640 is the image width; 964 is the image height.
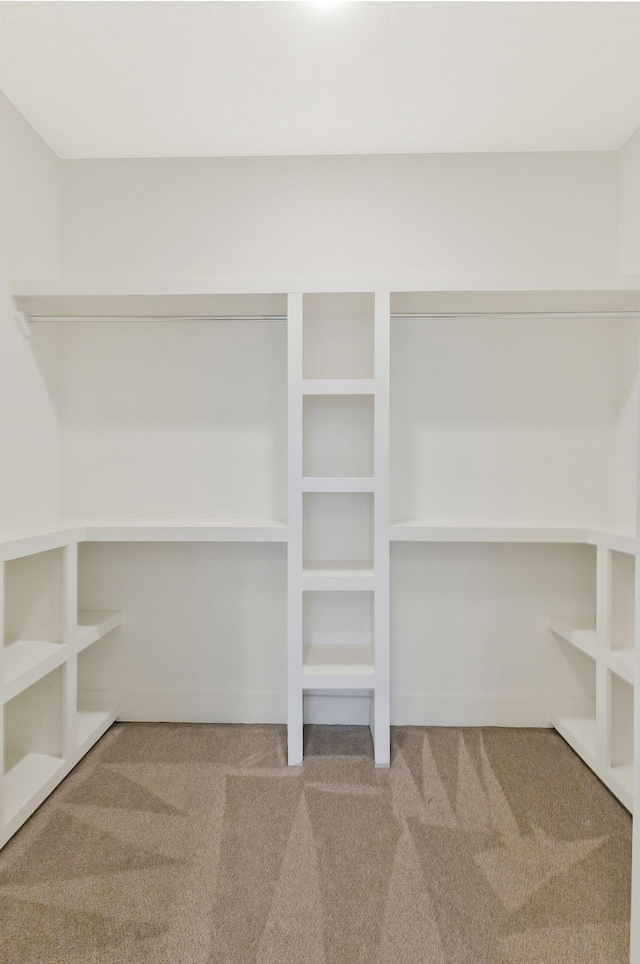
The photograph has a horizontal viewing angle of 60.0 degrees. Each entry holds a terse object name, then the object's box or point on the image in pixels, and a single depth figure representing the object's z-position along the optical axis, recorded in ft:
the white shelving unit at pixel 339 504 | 6.98
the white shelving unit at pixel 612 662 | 6.63
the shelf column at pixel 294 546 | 6.98
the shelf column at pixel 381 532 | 6.93
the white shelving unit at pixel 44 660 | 6.51
